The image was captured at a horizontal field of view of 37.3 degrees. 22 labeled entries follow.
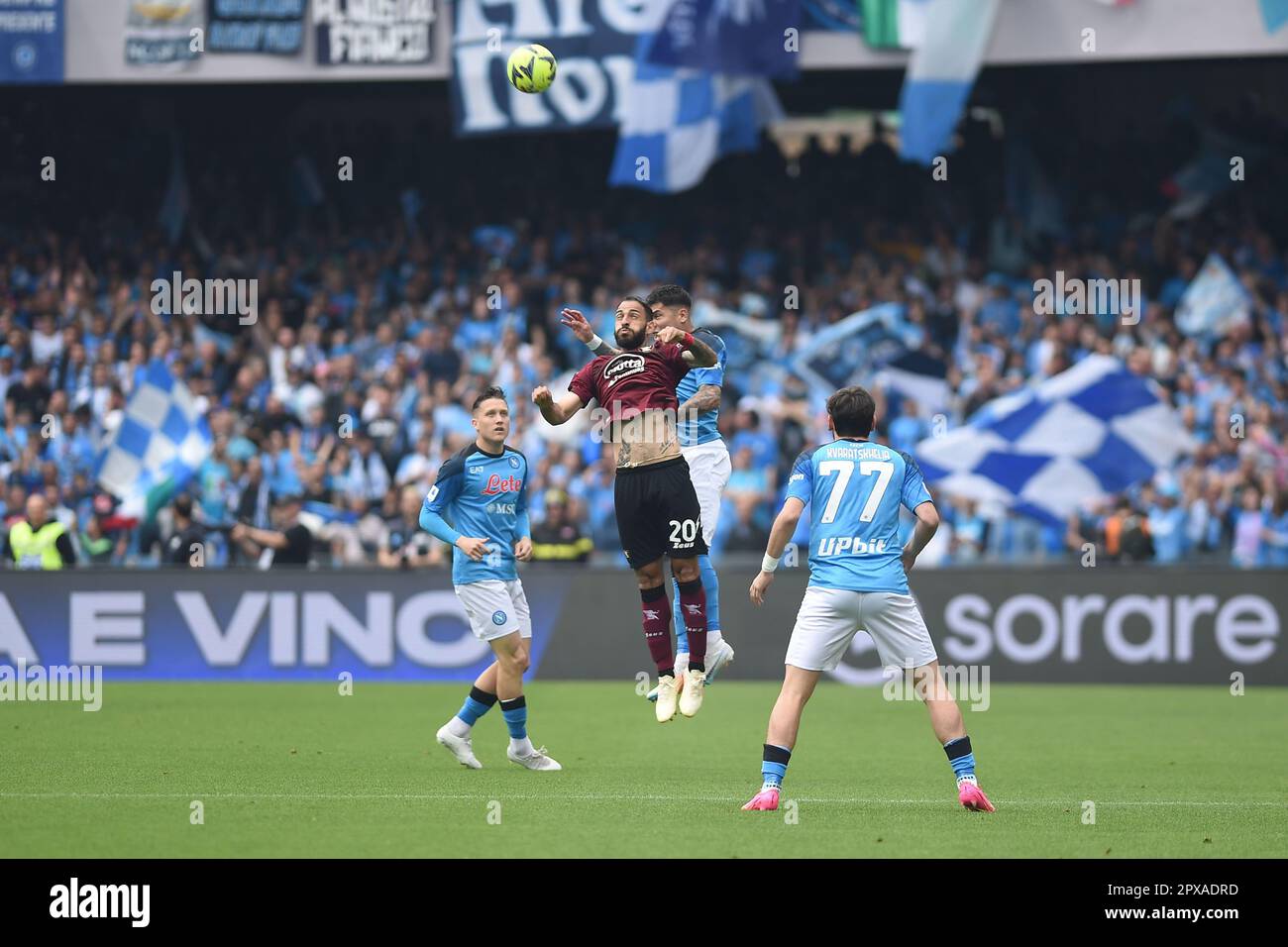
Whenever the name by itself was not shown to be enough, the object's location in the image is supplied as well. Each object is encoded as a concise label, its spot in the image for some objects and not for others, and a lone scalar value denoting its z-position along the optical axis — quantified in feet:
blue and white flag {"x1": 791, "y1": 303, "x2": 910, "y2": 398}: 90.07
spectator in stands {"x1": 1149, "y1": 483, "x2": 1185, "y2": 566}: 79.00
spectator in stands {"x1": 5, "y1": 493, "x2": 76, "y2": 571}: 76.13
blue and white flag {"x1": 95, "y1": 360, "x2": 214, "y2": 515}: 86.94
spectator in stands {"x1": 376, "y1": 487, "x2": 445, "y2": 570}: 74.90
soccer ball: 44.73
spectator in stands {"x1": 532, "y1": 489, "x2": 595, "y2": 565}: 77.00
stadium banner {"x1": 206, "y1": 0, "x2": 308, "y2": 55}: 94.12
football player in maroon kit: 42.32
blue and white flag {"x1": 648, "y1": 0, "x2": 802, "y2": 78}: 90.79
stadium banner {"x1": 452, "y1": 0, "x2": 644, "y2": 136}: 91.25
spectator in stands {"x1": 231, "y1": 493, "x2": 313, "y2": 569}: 75.36
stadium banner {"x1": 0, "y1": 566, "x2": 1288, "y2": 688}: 71.20
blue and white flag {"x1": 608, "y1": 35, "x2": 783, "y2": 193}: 91.50
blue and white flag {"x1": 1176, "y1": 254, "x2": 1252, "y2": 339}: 90.68
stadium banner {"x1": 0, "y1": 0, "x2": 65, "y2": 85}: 92.94
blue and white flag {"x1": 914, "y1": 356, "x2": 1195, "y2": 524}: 77.97
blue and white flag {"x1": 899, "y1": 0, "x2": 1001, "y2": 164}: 89.81
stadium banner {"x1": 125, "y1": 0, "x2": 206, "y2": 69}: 93.66
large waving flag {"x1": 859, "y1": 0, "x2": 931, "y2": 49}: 90.27
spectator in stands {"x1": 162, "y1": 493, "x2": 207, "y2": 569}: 76.18
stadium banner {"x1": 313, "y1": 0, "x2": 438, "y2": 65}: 93.04
